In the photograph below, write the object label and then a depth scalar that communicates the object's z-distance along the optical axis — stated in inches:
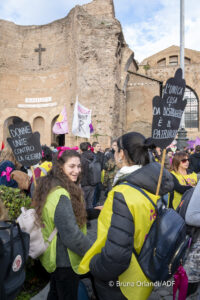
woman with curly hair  86.8
